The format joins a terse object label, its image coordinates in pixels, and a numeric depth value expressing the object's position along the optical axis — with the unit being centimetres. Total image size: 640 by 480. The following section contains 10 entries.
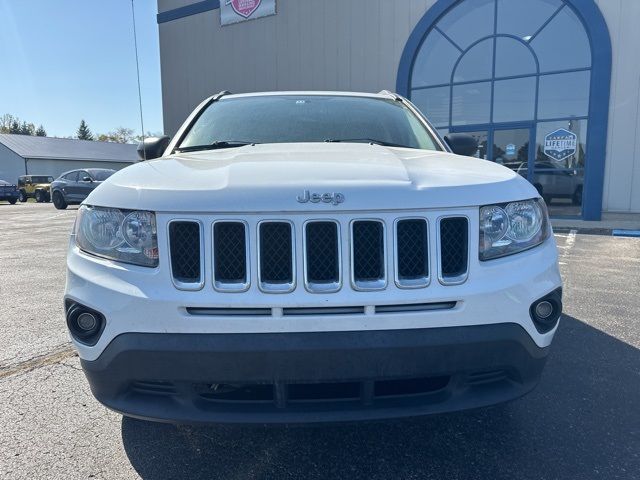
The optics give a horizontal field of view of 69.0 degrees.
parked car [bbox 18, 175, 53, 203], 3014
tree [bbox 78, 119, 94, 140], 7962
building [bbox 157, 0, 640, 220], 1134
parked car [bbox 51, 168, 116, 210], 1728
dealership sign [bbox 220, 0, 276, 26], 1574
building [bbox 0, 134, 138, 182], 4516
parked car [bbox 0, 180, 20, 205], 2573
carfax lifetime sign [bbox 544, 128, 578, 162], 1189
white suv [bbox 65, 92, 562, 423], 157
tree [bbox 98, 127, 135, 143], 8488
